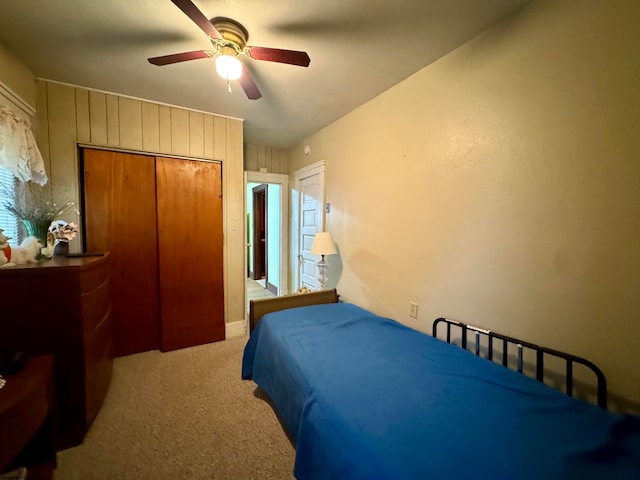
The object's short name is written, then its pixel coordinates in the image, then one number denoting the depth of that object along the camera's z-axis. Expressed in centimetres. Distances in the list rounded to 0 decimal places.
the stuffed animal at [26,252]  156
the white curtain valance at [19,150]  163
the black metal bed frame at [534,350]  112
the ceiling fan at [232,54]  146
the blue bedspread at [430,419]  79
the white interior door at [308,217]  323
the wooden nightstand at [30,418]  92
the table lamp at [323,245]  267
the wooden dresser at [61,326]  140
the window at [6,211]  179
